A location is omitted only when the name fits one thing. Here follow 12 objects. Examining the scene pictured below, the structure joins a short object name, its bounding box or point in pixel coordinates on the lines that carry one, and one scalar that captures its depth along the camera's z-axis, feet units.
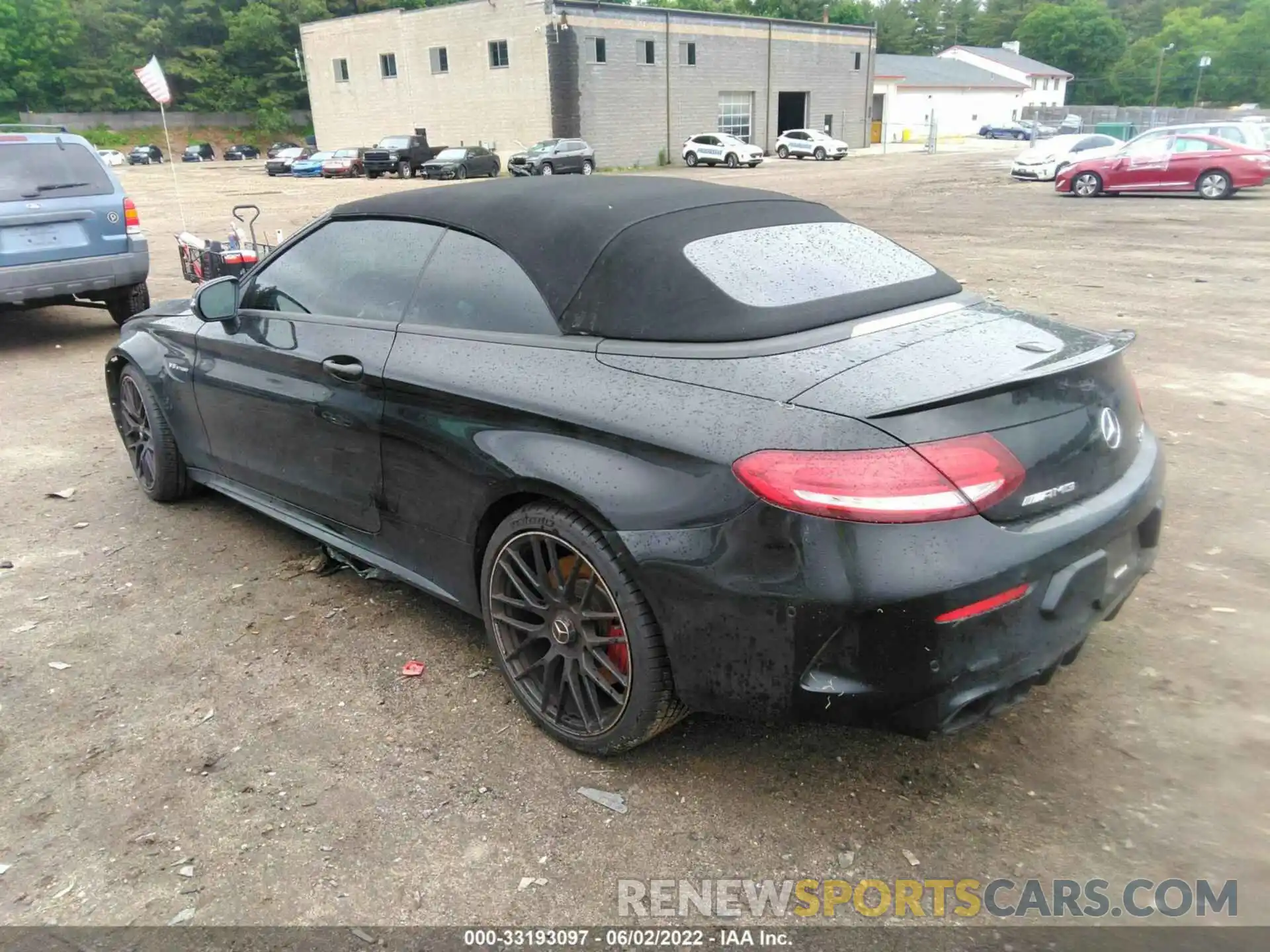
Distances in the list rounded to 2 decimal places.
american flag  55.52
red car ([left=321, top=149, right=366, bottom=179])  131.54
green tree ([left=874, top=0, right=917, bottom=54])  346.54
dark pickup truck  123.95
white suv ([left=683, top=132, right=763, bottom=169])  138.41
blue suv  25.71
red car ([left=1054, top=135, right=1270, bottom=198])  69.00
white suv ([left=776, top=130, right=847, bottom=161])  156.76
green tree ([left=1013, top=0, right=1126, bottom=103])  329.93
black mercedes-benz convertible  7.41
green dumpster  156.41
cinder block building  142.51
